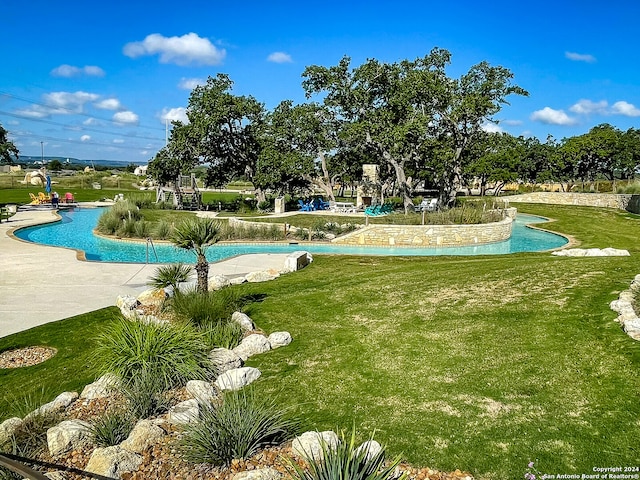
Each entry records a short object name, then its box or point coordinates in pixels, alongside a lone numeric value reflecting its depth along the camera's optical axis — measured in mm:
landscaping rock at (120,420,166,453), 4043
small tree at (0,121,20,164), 38438
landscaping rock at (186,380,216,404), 4945
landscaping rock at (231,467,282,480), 3426
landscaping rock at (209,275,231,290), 9992
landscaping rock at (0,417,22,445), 4383
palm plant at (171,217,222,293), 7984
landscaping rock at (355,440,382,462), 3466
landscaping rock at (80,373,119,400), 5285
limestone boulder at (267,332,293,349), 6508
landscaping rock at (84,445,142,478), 3704
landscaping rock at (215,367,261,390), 5245
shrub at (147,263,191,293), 9312
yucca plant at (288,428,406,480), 3148
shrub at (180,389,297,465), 3779
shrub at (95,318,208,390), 5301
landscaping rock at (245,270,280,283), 10930
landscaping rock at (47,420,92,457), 4180
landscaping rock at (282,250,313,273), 12328
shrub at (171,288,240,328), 6938
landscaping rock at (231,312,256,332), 7012
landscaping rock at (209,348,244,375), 5691
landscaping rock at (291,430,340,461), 3692
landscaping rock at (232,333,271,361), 6195
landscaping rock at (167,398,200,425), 4285
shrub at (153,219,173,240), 19936
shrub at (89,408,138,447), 4270
